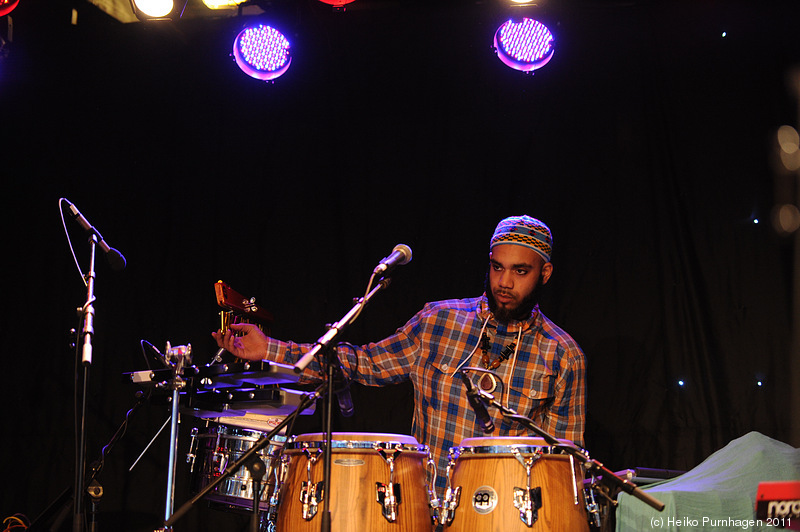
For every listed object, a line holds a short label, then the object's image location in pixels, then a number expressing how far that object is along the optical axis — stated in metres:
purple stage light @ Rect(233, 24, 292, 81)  4.63
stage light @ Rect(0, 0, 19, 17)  4.60
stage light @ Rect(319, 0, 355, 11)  4.38
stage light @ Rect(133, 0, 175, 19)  4.75
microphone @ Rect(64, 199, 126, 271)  3.49
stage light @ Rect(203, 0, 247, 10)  5.03
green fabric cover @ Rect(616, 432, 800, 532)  3.00
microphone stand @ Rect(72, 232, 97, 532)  3.03
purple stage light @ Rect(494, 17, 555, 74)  4.41
